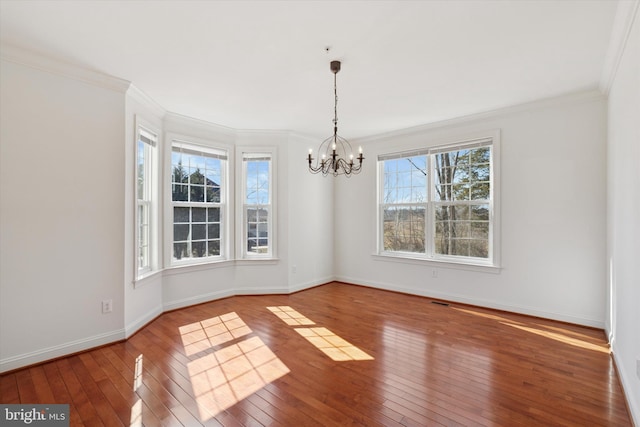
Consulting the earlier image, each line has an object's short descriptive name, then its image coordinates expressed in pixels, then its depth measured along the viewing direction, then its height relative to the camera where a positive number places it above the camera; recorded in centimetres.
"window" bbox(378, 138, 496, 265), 432 +19
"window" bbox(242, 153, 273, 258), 499 +17
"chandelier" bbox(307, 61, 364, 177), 550 +122
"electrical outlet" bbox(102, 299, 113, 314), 307 -92
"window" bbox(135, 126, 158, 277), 368 +19
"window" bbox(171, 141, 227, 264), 429 +19
